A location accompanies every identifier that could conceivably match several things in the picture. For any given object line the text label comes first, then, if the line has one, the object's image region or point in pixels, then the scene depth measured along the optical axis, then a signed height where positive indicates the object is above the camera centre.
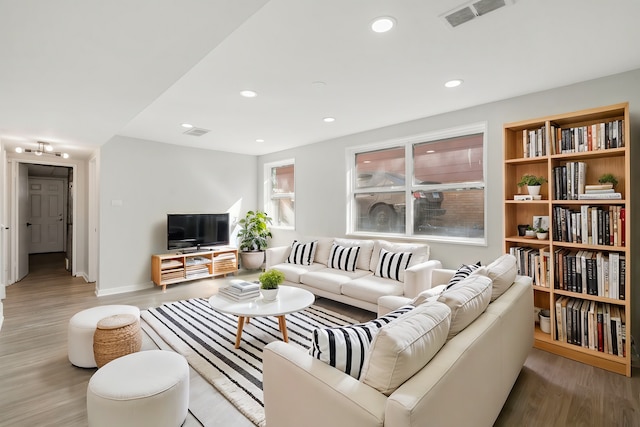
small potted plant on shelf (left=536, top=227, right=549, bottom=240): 2.75 -0.16
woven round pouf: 2.26 -0.91
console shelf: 4.71 -0.79
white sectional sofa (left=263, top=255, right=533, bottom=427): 1.01 -0.62
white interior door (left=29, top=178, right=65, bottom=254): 7.62 +0.14
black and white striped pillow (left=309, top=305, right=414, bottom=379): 1.23 -0.54
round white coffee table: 2.55 -0.79
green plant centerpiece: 2.80 -0.63
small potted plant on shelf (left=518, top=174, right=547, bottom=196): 2.81 +0.31
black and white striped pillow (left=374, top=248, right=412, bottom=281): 3.54 -0.58
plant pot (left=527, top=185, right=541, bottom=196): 2.81 +0.24
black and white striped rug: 2.13 -1.17
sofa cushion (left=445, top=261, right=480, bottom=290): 2.19 -0.44
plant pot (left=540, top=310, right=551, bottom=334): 2.78 -0.98
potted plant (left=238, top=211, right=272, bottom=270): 5.85 -0.41
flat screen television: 4.95 -0.22
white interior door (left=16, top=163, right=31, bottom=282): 5.26 -0.05
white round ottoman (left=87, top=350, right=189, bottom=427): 1.56 -0.94
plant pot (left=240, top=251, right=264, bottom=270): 5.81 -0.80
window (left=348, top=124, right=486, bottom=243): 3.56 +0.39
